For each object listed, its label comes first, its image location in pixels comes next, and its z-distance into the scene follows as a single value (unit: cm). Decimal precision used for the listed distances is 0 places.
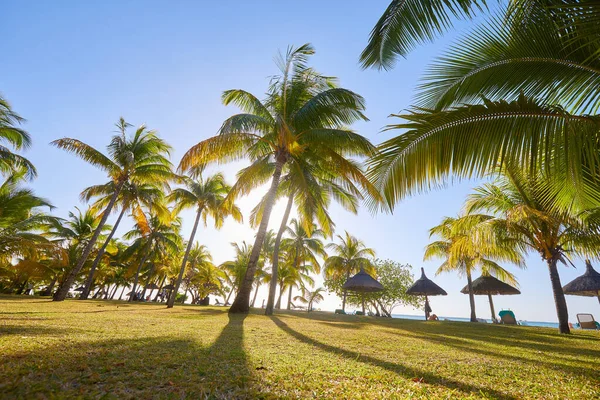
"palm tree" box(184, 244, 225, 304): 3135
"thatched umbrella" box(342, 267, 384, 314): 1630
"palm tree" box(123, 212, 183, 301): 2534
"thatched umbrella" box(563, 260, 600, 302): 1546
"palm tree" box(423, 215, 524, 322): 887
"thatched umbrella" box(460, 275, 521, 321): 1681
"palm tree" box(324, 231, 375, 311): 2667
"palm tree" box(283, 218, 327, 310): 2602
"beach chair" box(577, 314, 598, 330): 1544
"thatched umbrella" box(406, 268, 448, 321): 1734
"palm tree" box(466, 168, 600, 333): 853
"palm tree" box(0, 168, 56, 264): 1179
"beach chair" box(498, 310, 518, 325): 1662
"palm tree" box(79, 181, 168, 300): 1678
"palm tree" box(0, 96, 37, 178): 1248
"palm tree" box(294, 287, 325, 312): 3325
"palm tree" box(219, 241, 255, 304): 2282
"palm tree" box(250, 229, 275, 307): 2714
